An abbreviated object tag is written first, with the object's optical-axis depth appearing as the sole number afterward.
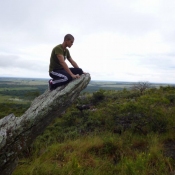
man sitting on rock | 6.41
